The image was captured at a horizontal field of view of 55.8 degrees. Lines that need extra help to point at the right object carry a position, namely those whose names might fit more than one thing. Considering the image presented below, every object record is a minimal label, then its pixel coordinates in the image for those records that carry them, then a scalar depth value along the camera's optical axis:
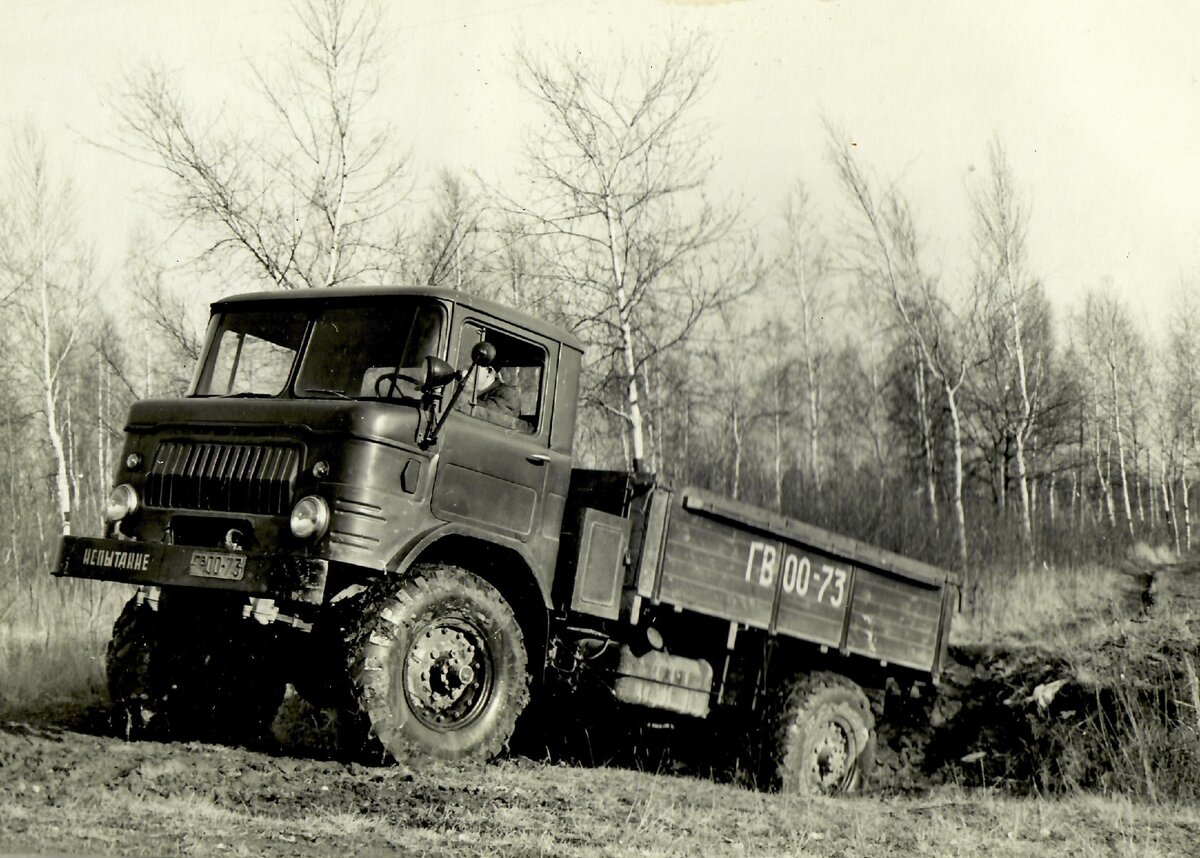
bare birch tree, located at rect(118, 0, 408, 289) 13.95
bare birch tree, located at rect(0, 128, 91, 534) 20.50
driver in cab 6.50
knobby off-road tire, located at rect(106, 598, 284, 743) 6.27
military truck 5.57
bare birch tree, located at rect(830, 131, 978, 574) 20.23
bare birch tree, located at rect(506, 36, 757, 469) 14.88
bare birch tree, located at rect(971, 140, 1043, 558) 22.03
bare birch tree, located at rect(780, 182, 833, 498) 27.01
